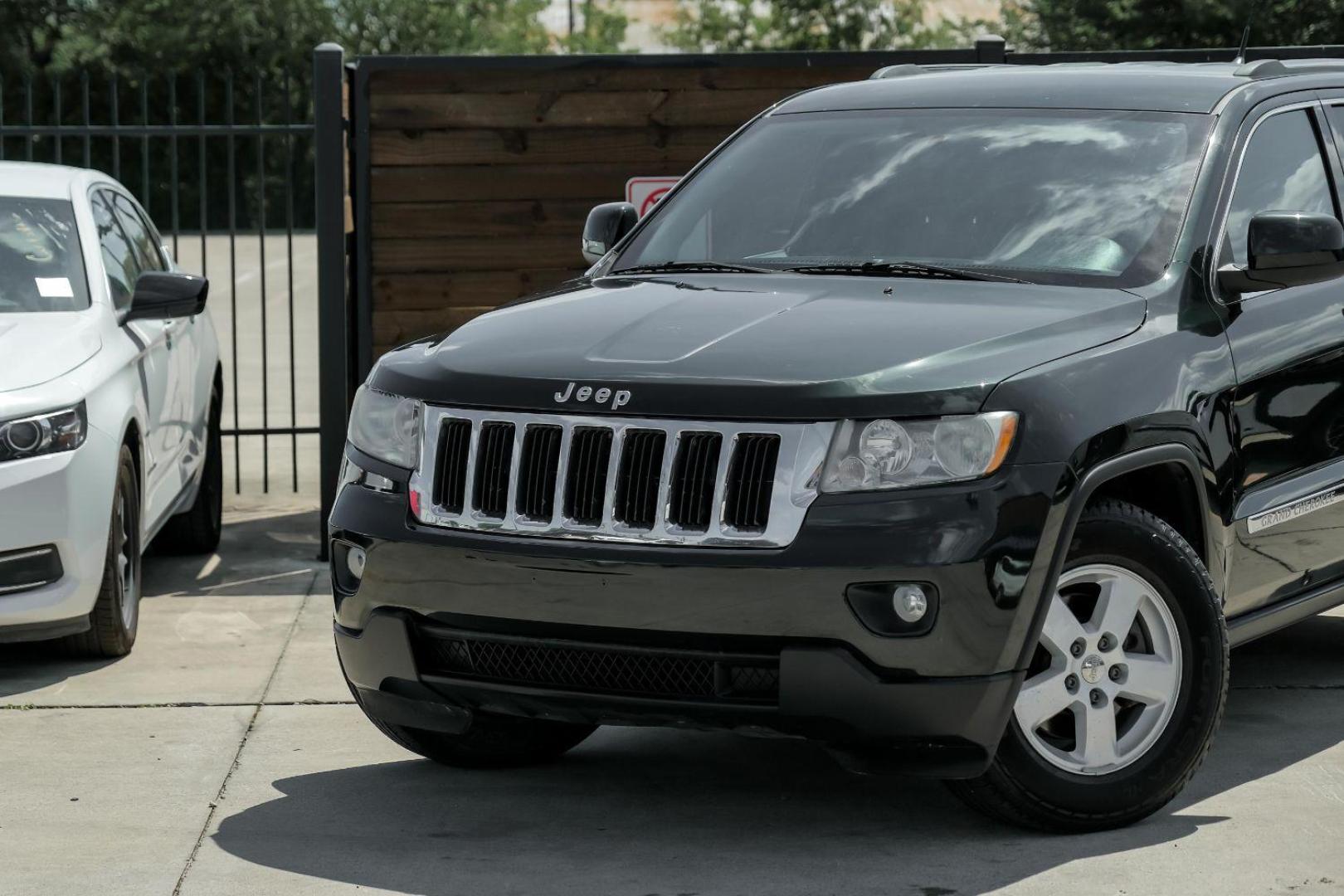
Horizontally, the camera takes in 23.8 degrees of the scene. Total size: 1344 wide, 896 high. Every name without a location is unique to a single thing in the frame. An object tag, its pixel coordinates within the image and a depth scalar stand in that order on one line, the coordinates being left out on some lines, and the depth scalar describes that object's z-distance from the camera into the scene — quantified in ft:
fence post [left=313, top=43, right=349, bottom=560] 42.91
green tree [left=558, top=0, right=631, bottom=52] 256.92
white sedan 31.86
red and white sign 44.73
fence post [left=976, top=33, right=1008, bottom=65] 44.26
